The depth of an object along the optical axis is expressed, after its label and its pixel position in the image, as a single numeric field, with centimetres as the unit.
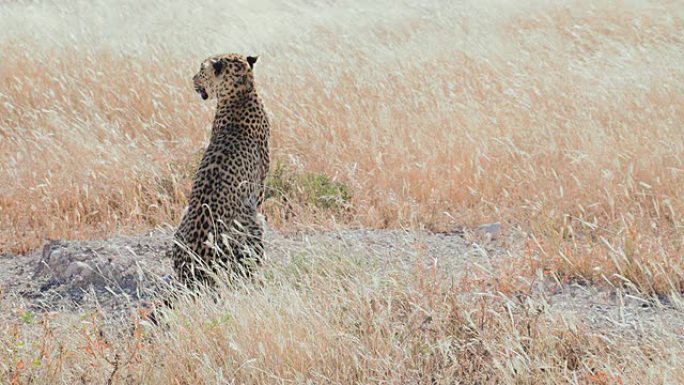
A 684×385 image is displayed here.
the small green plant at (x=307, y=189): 1159
